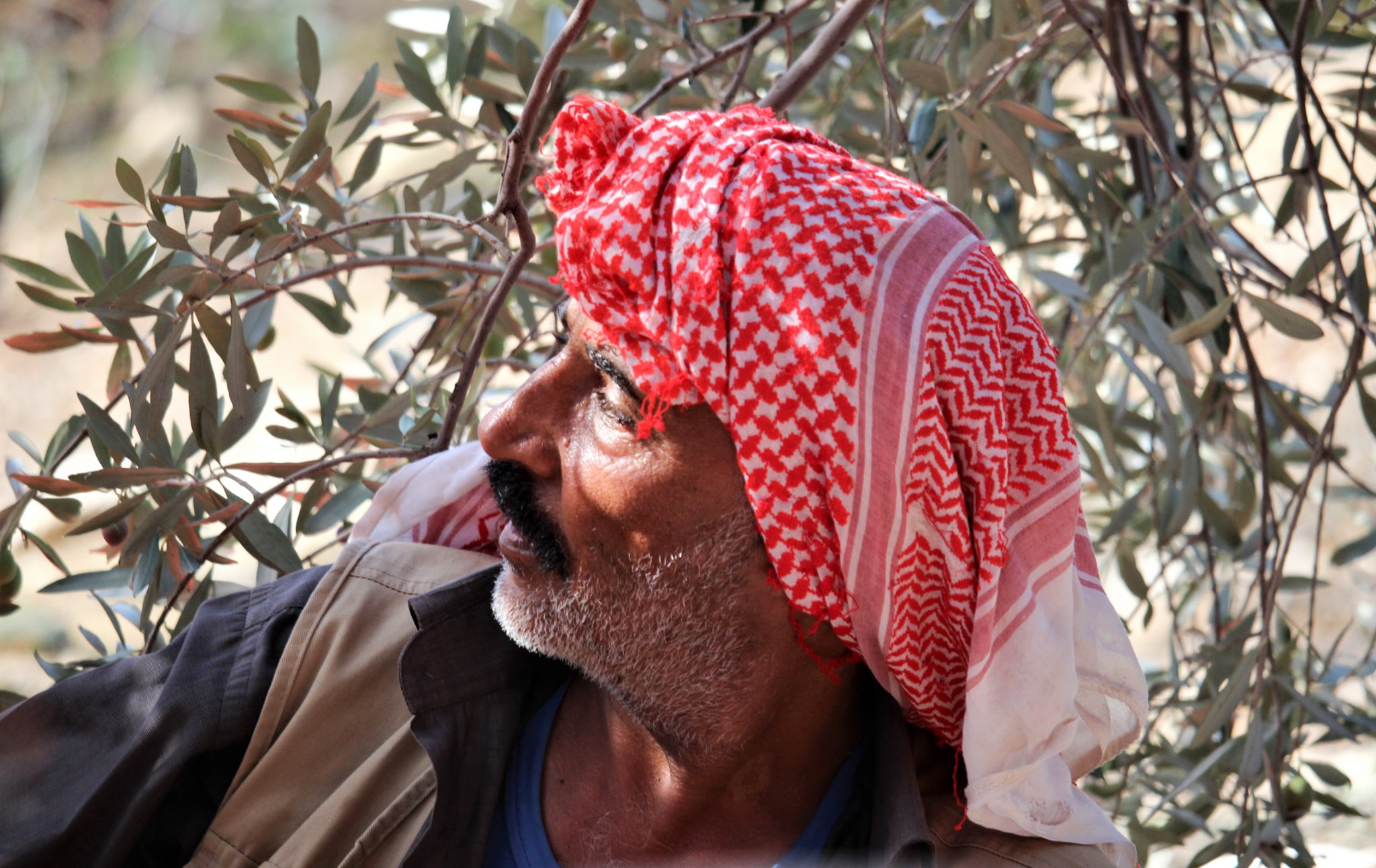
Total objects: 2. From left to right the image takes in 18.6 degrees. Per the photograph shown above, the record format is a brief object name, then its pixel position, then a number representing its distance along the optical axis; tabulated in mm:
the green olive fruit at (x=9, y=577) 1833
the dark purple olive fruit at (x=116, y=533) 1900
